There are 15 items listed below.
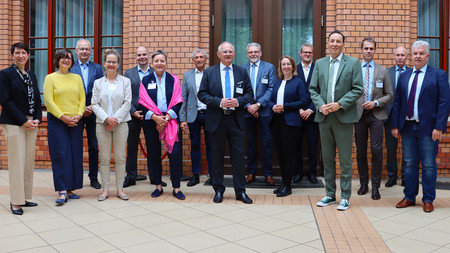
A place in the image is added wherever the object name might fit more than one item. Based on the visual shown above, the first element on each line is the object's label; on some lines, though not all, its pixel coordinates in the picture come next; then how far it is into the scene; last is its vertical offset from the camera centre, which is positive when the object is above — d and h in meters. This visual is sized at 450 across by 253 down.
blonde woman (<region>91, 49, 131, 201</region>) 5.52 +0.16
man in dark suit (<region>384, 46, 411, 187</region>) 6.39 -0.08
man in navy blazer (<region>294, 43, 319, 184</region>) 6.62 -0.01
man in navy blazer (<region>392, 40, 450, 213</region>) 4.95 +0.12
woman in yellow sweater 5.31 +0.11
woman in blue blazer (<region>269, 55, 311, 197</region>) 5.77 +0.18
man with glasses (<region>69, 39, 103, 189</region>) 6.18 +0.72
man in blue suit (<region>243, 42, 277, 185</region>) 6.44 +0.25
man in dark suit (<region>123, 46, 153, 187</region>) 6.39 +0.12
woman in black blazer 4.84 +0.09
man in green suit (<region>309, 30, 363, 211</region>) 5.10 +0.24
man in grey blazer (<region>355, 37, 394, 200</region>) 5.77 +0.21
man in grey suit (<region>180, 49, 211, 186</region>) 6.57 +0.24
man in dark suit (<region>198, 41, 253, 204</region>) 5.44 +0.16
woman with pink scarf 5.64 +0.15
